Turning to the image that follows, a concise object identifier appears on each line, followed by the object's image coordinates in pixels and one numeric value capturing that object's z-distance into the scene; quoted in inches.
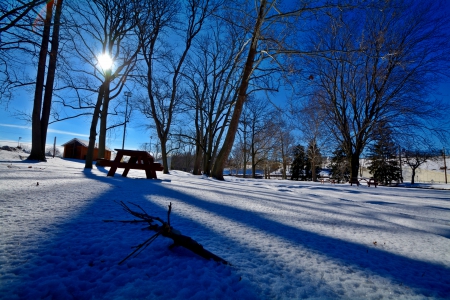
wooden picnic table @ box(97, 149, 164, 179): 214.5
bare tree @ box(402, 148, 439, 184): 1344.0
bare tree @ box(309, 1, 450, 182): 403.9
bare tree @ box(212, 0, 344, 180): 256.9
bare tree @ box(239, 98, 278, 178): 904.7
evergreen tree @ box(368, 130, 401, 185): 1350.1
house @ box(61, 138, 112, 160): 1241.4
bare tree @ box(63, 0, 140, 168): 324.8
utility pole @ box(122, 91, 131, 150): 604.3
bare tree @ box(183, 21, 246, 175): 578.6
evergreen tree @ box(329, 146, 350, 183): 638.4
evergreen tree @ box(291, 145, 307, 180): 1688.5
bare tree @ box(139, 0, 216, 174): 389.7
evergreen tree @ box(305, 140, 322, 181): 1027.6
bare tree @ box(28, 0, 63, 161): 338.8
